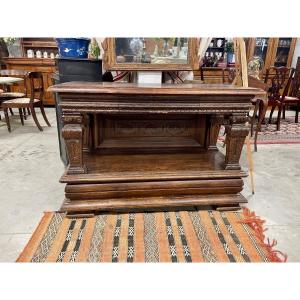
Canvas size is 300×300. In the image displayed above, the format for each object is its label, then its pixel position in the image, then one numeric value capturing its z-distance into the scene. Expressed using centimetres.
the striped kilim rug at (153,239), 140
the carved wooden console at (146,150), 155
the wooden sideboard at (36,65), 562
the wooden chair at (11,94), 436
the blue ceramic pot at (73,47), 214
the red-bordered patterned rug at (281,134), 362
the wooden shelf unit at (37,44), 614
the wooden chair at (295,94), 451
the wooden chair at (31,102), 370
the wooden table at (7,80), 385
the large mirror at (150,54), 203
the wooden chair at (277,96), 421
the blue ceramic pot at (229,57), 601
